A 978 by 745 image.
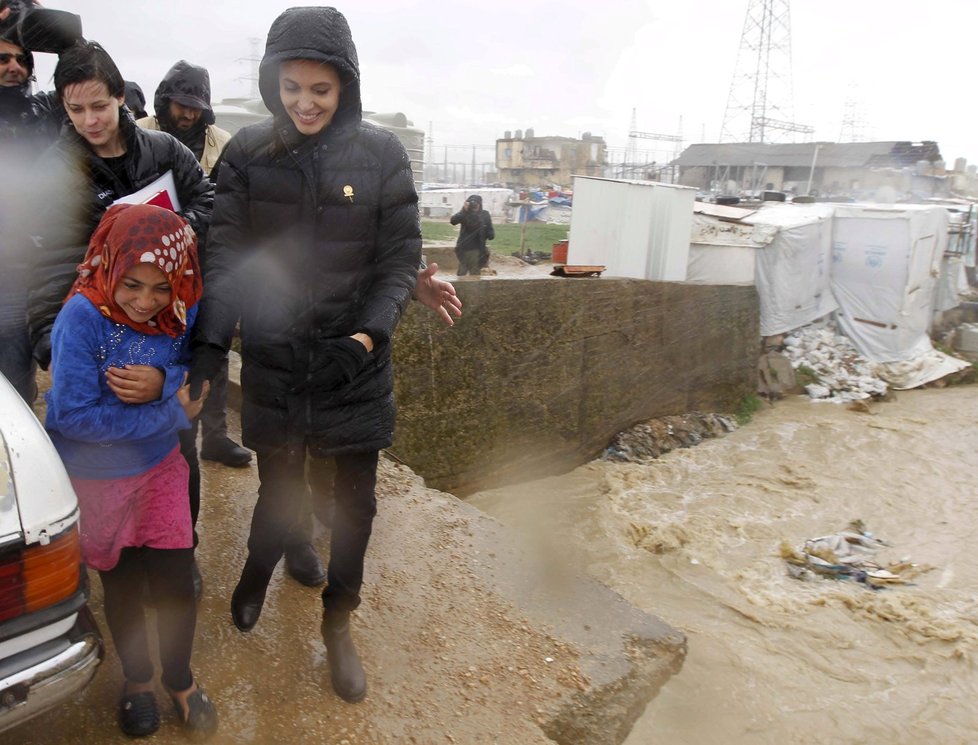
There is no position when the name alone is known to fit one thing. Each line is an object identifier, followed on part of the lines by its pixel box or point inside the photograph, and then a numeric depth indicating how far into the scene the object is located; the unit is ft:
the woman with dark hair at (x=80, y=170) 7.08
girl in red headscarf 6.06
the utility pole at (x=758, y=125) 132.36
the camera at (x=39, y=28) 7.98
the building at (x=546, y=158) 173.17
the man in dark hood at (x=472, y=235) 36.35
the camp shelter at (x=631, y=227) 32.86
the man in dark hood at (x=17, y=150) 7.79
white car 5.14
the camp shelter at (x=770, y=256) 36.29
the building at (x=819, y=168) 105.81
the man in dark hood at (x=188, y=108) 10.84
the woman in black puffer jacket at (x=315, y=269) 6.62
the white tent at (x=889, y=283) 39.65
